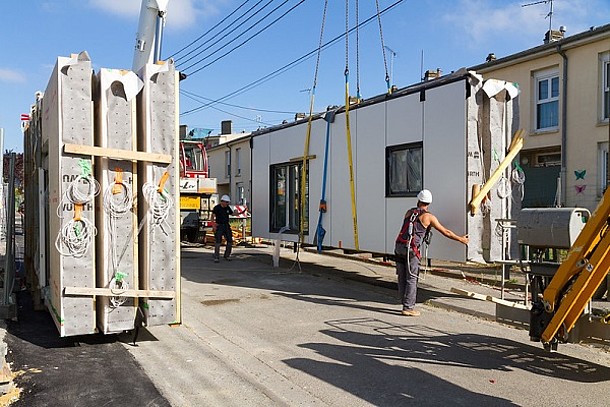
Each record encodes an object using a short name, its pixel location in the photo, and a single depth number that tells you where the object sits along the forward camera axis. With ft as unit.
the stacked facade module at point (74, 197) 19.63
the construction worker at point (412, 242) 27.81
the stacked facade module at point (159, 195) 20.98
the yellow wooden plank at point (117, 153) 19.62
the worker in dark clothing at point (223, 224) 51.46
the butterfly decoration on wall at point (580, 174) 52.67
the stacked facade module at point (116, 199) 20.29
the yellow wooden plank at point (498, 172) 28.14
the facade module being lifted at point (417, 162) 28.78
